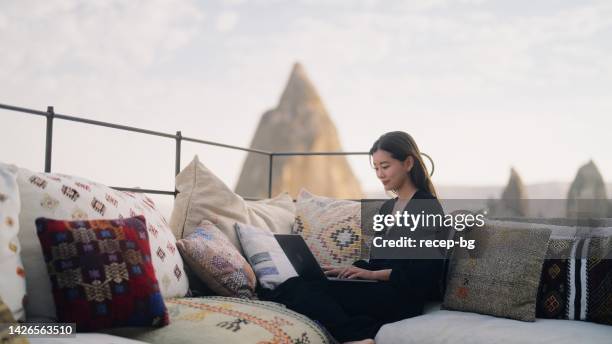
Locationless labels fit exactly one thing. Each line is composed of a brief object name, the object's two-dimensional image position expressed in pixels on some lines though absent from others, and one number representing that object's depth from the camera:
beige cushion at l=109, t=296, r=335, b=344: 1.45
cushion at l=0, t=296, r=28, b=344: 1.06
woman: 1.90
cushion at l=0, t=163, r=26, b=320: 1.32
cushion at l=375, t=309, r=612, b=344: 1.68
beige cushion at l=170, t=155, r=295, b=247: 2.26
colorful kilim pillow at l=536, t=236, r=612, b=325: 1.89
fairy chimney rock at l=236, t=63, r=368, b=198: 24.41
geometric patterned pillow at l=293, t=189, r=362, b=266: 2.54
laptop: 2.24
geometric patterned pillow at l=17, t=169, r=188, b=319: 1.44
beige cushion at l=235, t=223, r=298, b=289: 2.19
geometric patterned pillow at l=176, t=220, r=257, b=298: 2.01
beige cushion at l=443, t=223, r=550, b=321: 1.95
